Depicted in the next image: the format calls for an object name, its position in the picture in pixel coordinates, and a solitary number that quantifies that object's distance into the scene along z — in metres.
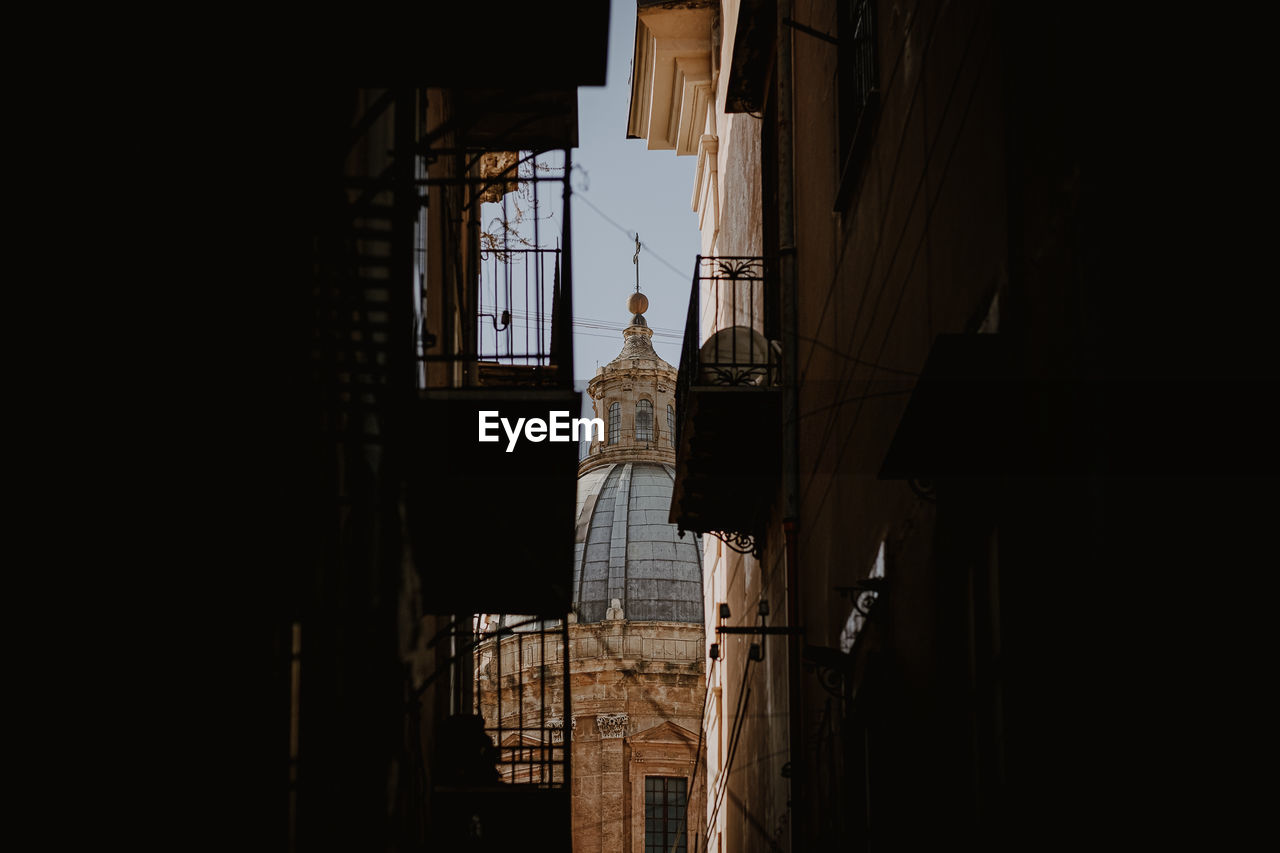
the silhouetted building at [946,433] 4.64
